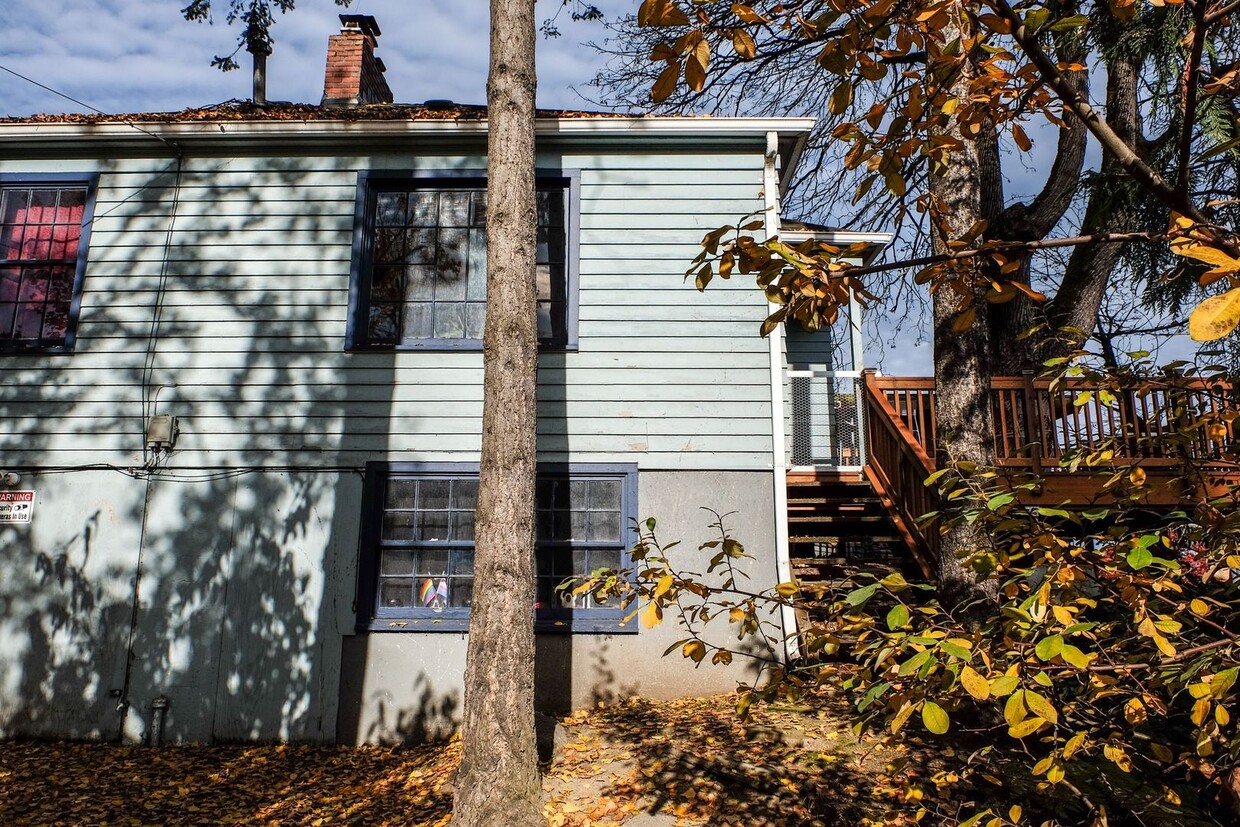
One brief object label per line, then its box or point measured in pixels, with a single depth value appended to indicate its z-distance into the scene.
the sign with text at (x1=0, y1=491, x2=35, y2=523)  8.17
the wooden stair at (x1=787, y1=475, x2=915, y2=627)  8.71
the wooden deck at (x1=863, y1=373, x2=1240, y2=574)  8.41
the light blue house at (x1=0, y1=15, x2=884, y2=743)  7.79
